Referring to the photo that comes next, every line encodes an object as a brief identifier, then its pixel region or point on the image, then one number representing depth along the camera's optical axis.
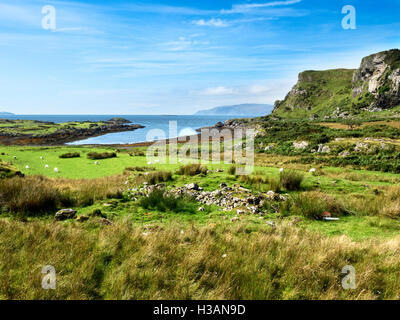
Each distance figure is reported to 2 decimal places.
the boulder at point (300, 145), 36.10
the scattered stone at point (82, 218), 7.06
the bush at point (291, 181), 11.90
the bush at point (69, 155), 28.23
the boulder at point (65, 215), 7.33
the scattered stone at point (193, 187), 11.21
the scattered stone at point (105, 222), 6.59
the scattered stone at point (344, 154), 26.73
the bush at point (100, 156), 27.42
